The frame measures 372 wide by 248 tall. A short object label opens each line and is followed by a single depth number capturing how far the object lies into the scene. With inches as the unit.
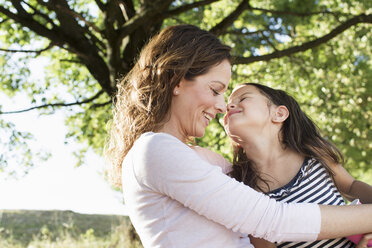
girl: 105.7
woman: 73.3
